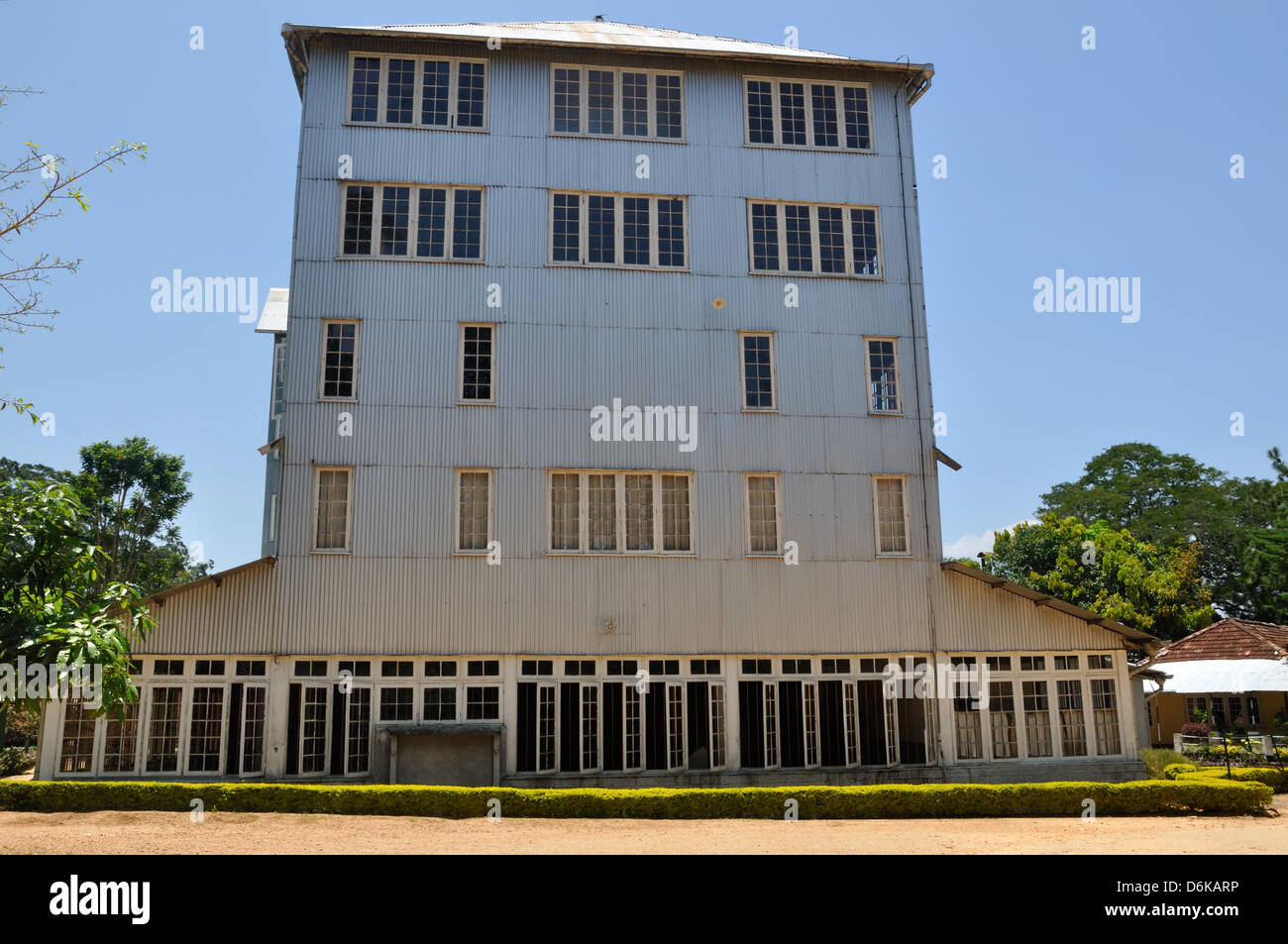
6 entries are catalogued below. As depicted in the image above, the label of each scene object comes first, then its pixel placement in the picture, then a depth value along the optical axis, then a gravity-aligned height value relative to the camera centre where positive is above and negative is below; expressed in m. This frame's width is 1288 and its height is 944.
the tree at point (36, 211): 11.02 +5.23
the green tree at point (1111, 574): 47.03 +4.71
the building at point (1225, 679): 26.34 -0.25
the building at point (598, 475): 21.22 +4.53
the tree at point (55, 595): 11.75 +1.15
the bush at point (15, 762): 24.98 -1.96
